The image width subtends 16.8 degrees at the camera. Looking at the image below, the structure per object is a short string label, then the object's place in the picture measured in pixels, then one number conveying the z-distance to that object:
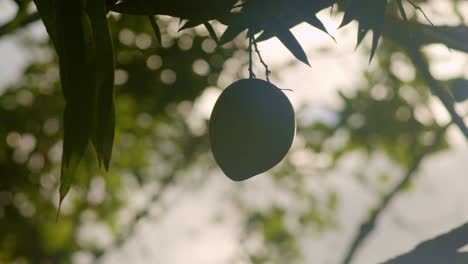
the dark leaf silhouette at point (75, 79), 1.54
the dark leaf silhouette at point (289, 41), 1.56
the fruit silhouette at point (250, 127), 1.58
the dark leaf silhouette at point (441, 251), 1.44
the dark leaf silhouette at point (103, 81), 1.54
